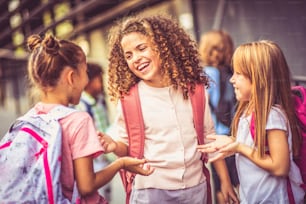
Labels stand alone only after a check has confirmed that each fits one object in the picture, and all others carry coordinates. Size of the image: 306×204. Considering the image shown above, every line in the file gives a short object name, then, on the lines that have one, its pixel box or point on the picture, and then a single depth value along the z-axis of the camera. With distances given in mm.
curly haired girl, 1767
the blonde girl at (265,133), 1548
